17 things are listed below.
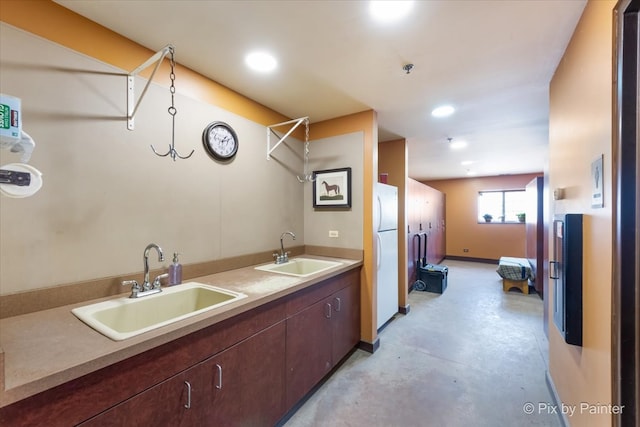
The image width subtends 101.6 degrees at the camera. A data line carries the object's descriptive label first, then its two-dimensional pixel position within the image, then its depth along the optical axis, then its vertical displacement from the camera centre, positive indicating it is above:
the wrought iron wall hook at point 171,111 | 1.32 +0.69
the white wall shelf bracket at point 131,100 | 1.59 +0.72
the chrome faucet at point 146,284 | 1.51 -0.41
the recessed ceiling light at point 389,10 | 1.34 +1.11
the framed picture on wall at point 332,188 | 2.77 +0.33
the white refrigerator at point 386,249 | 2.90 -0.35
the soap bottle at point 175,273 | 1.75 -0.38
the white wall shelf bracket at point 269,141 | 2.59 +0.77
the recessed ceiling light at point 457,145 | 3.93 +1.17
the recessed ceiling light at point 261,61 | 1.79 +1.12
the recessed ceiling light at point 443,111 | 2.61 +1.13
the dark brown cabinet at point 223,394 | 1.03 -0.83
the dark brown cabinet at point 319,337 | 1.79 -0.96
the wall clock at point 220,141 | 2.04 +0.63
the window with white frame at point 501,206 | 7.13 +0.40
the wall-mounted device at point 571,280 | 1.38 -0.32
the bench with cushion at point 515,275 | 4.63 -0.99
